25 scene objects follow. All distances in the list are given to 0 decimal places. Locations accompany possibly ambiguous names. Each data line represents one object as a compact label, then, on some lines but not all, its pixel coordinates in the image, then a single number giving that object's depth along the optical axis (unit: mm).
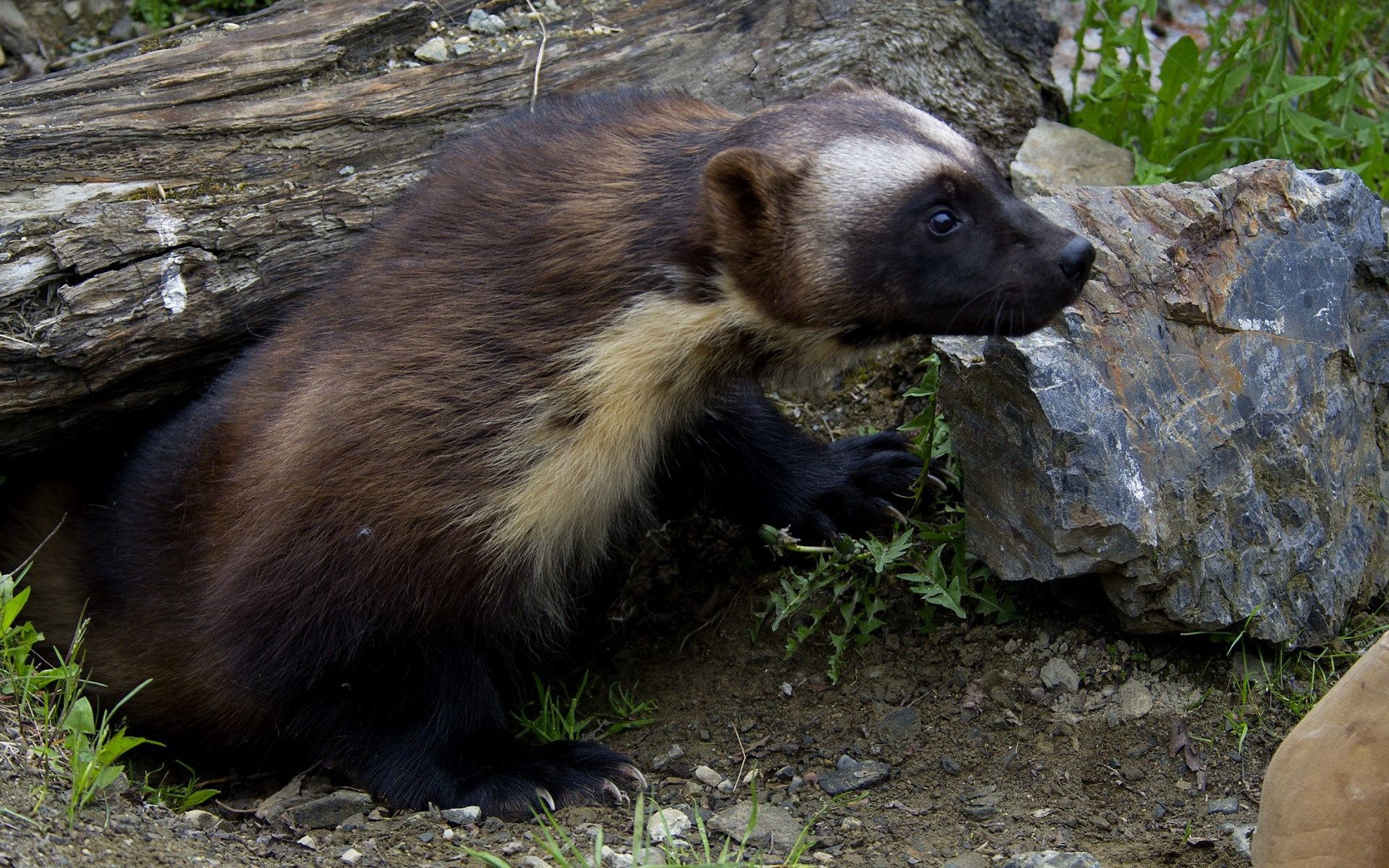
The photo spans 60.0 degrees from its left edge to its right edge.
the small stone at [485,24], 5000
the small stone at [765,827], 3422
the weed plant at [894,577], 4000
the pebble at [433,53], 4883
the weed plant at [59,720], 3260
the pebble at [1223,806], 3406
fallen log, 4180
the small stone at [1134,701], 3760
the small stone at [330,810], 3930
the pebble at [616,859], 3131
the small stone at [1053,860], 2984
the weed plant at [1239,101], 5297
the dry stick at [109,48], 5117
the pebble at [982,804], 3535
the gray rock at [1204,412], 3602
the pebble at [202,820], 3664
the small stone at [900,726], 3934
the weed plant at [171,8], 5609
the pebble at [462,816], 3760
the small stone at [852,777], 3762
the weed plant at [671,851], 2770
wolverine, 3418
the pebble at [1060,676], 3867
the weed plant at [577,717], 4457
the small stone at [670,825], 3424
